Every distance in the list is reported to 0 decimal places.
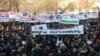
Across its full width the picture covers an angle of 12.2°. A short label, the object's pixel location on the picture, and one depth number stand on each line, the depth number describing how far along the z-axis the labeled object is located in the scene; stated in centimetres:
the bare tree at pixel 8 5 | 5783
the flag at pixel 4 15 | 2433
